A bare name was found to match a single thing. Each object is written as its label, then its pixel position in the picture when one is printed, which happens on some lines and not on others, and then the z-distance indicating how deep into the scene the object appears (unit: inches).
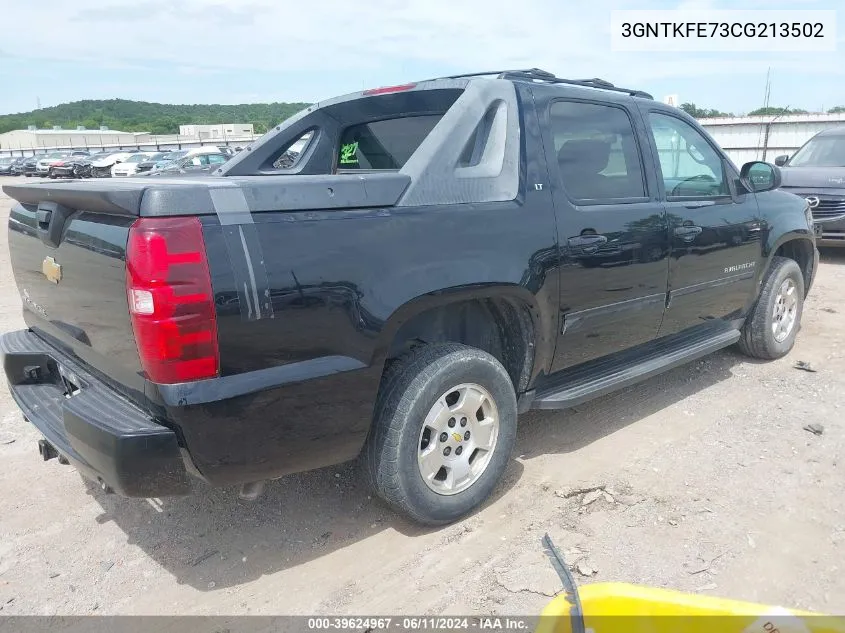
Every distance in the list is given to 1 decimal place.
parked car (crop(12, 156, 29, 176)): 1781.5
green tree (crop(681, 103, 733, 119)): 1143.5
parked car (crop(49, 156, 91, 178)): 1453.0
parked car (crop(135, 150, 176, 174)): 1307.8
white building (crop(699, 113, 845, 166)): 772.0
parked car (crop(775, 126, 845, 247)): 359.3
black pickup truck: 89.6
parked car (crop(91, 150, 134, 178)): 1456.7
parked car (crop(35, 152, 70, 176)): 1581.9
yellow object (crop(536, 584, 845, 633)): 61.6
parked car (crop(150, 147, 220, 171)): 1125.0
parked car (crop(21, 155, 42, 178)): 1708.9
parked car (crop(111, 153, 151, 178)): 1305.4
